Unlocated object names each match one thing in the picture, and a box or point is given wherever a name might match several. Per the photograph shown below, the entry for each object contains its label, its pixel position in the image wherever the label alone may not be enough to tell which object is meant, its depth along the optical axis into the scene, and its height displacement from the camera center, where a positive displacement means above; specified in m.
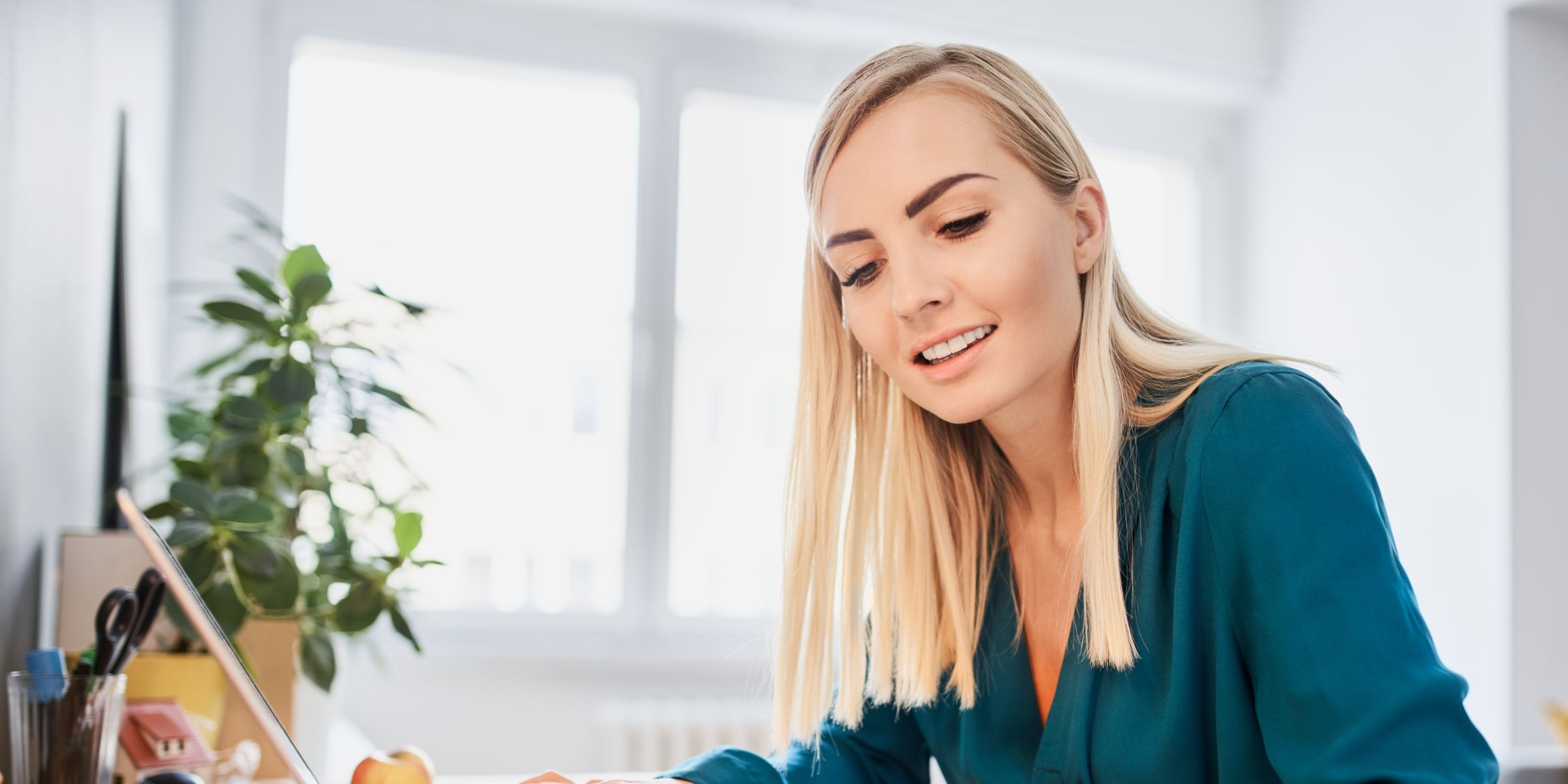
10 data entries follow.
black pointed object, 1.56 +0.03
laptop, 0.70 -0.14
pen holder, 0.80 -0.22
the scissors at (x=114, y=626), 0.86 -0.16
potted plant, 1.27 -0.07
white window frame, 2.75 +0.87
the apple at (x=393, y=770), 0.90 -0.27
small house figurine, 1.05 -0.29
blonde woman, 0.78 -0.06
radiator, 2.80 -0.72
